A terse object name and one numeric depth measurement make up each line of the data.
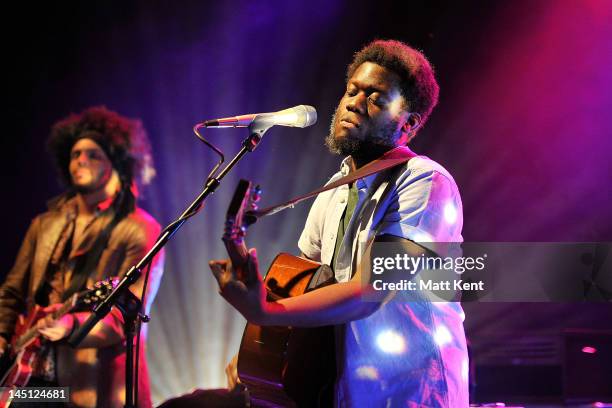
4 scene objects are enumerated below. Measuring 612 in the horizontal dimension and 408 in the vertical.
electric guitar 4.30
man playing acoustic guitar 2.23
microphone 2.84
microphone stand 2.68
